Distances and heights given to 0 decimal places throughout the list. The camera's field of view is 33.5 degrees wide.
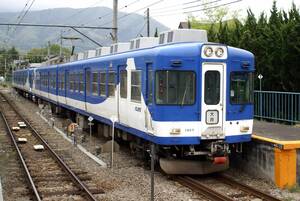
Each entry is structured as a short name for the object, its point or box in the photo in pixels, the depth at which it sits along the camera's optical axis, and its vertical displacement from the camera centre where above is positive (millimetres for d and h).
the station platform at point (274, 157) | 9711 -1556
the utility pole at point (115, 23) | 22297 +2634
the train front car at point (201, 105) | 10016 -485
